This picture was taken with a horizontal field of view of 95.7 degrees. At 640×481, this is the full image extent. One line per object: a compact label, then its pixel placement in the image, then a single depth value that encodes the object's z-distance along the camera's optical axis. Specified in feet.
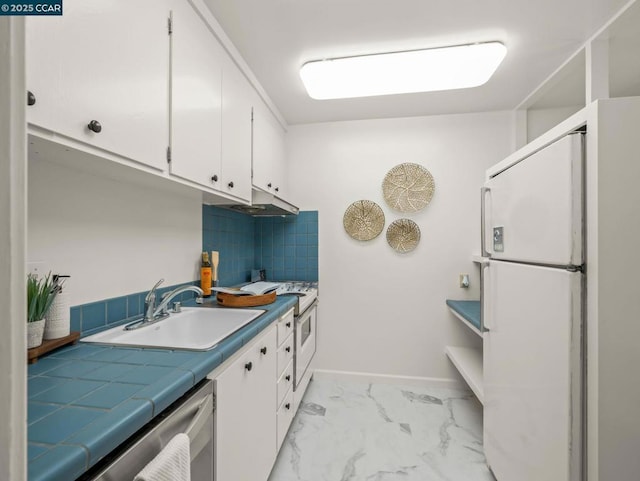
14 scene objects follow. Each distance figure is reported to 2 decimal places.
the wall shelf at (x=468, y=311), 6.20
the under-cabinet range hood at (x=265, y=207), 6.38
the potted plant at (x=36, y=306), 2.77
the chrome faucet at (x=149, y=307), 4.17
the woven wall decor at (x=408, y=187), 8.23
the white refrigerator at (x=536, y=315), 3.12
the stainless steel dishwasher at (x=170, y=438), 1.82
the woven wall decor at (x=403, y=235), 8.26
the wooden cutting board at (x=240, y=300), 5.25
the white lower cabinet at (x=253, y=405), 3.15
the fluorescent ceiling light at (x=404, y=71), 5.46
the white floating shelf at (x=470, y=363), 6.13
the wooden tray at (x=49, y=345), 2.68
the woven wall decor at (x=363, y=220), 8.44
